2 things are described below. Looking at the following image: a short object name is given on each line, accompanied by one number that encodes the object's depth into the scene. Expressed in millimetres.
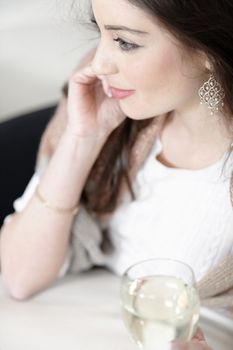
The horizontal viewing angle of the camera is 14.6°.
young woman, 860
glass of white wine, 767
